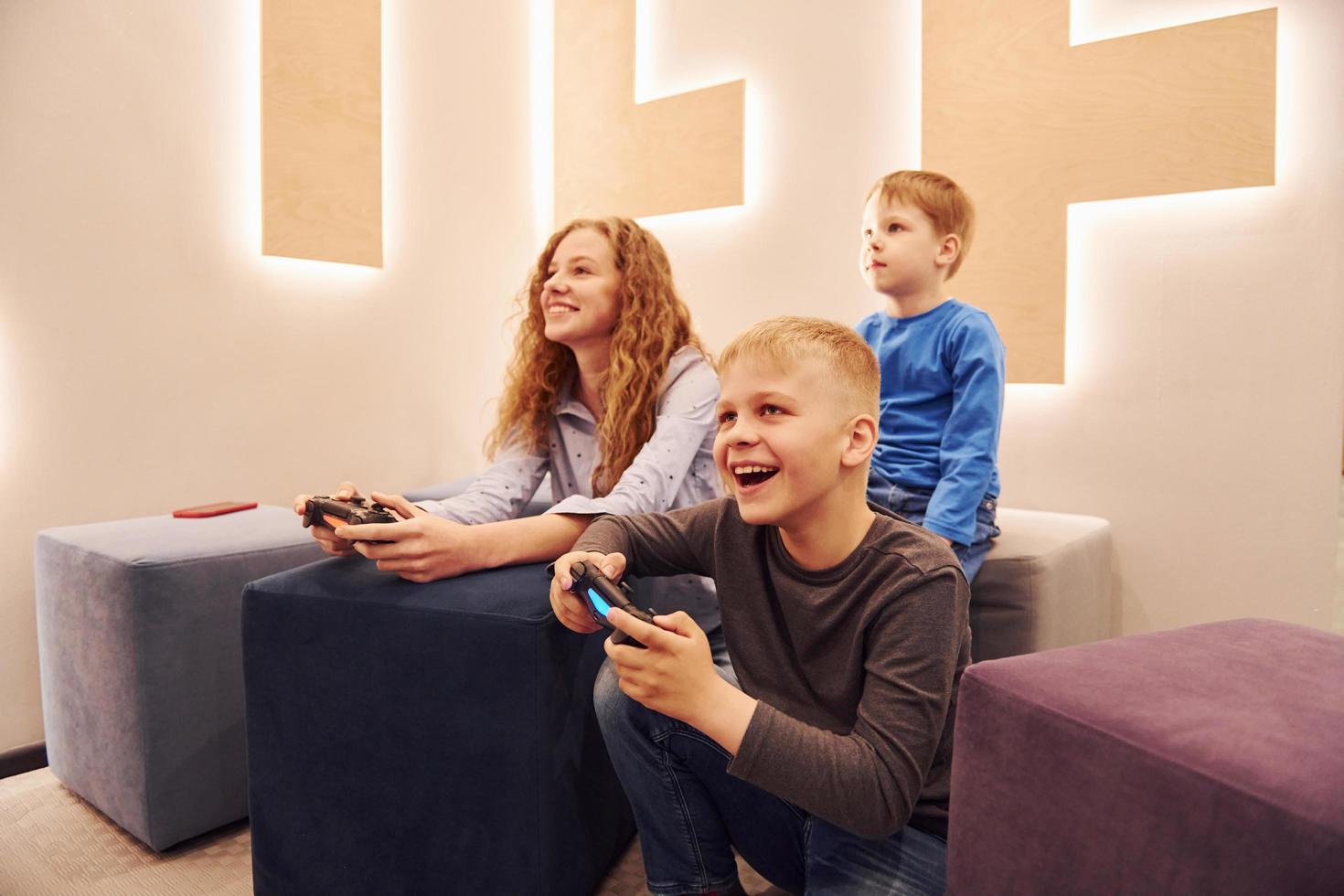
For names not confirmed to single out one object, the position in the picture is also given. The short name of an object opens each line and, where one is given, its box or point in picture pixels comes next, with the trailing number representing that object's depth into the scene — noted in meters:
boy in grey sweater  0.81
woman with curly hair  1.27
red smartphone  1.73
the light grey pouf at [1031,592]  1.62
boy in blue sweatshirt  1.55
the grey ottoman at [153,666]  1.40
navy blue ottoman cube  1.04
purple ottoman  0.61
